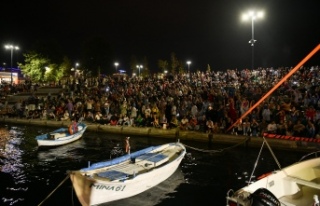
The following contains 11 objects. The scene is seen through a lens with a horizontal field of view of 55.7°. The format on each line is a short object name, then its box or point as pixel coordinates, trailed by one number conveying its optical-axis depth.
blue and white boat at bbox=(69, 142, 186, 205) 9.11
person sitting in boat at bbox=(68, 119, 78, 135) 19.43
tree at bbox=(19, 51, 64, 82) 47.69
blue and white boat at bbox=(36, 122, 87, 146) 17.64
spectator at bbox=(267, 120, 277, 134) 17.45
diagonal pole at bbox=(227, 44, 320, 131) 4.93
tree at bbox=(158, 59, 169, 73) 77.31
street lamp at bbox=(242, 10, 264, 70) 21.33
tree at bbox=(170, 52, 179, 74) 73.69
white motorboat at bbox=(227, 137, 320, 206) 6.55
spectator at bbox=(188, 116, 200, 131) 20.19
